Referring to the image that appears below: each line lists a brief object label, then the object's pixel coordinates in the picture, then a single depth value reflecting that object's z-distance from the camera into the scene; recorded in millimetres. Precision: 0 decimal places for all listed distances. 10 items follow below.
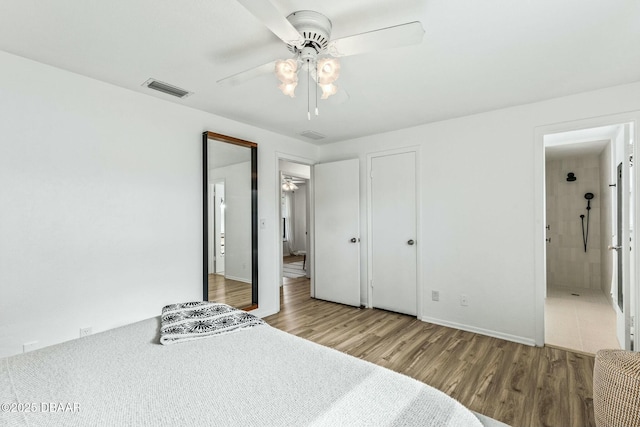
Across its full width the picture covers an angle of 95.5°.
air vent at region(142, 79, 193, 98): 2406
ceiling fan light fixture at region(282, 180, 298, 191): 8078
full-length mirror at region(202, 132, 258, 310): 3066
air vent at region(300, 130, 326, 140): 3889
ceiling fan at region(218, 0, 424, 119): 1283
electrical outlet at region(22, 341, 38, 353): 2023
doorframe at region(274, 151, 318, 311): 3891
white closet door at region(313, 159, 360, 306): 4102
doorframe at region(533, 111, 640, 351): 2820
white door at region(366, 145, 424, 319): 3589
